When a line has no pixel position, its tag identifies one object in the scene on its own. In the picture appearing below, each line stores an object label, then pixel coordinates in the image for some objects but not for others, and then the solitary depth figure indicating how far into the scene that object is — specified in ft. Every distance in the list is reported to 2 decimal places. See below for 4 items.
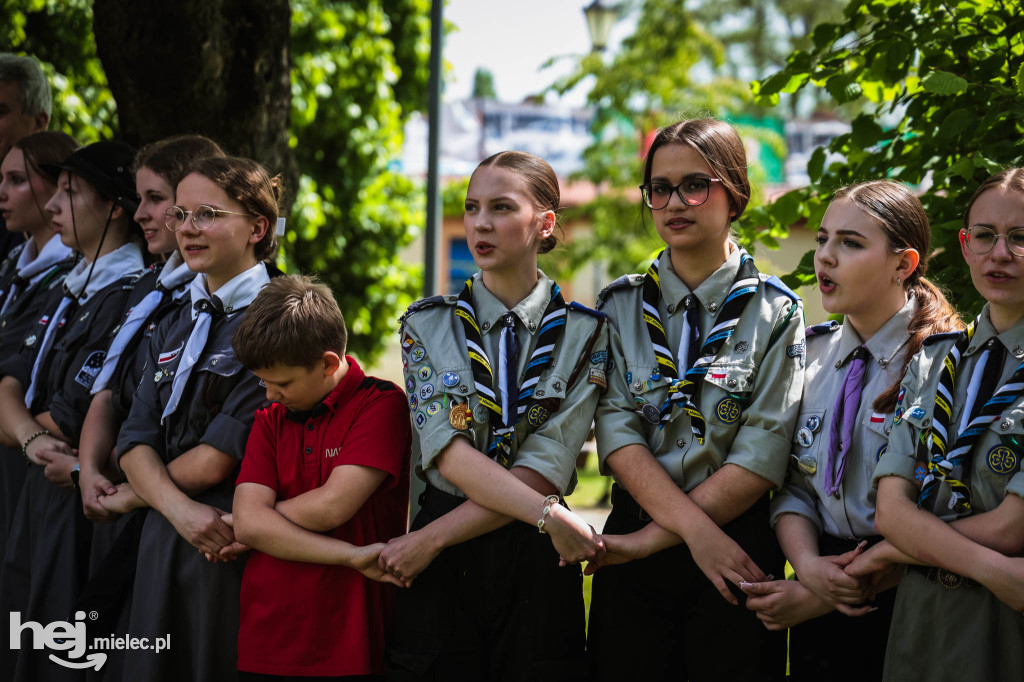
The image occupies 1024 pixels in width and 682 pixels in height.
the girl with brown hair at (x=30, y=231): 15.47
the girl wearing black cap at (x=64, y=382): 13.05
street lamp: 45.91
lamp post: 21.76
